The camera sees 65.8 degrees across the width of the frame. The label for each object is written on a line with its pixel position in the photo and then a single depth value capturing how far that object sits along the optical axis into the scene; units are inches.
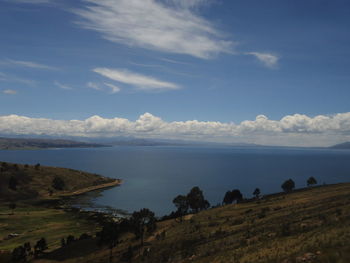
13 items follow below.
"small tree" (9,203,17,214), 4872.5
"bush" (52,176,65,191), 7253.9
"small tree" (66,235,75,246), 2887.6
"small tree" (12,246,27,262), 2367.1
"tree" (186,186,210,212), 4182.8
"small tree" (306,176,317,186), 5451.3
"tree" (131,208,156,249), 2509.8
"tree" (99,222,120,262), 2145.7
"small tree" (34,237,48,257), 2591.3
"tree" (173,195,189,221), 3797.0
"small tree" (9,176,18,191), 6574.8
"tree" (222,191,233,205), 5064.0
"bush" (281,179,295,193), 5334.6
